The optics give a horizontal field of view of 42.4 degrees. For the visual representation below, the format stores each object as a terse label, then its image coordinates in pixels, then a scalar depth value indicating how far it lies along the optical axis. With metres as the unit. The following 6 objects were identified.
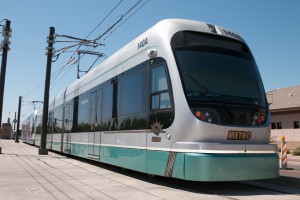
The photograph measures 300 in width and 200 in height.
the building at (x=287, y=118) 31.20
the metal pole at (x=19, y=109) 53.45
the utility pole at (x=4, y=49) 21.88
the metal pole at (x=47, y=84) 21.25
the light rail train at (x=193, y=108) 7.58
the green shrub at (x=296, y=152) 26.55
